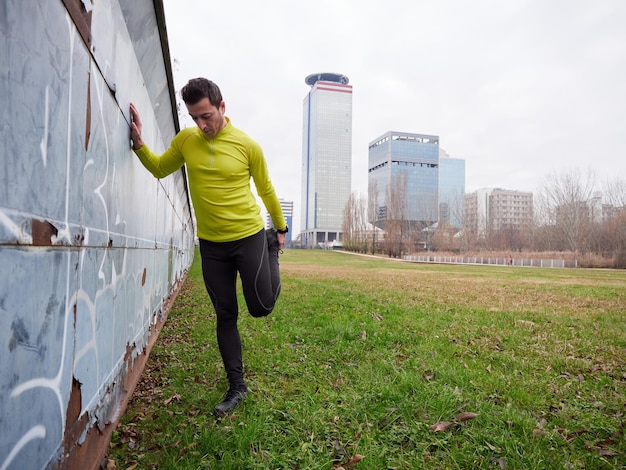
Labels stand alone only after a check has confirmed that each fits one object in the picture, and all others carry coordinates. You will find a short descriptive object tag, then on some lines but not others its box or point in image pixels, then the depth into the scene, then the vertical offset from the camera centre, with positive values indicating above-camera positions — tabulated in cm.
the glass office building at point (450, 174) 12764 +2476
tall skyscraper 12850 +2956
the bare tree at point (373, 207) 5847 +604
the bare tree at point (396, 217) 4966 +378
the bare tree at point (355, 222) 6216 +394
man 252 +26
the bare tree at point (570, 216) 3812 +352
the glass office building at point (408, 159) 10475 +2457
